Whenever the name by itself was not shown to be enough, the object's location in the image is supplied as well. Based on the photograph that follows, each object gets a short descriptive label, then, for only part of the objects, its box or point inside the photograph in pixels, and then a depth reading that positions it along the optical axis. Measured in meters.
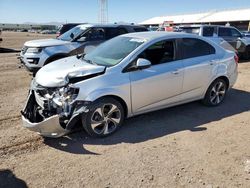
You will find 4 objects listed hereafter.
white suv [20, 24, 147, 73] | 6.33
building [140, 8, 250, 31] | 37.13
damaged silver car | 3.11
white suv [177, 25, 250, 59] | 8.96
